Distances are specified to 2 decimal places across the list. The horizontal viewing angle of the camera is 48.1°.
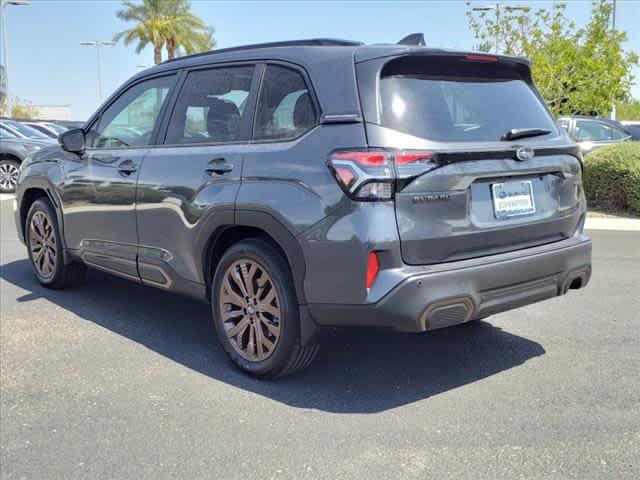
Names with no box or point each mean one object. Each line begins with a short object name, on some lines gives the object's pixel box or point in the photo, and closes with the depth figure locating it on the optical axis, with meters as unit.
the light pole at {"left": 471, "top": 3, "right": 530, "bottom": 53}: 21.16
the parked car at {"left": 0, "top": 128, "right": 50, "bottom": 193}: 14.66
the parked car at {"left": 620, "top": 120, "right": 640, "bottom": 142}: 16.79
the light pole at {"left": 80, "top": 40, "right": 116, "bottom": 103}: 44.02
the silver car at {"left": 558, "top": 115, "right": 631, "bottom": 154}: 14.21
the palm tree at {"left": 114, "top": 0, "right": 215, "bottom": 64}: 36.38
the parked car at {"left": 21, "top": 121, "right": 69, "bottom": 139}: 17.89
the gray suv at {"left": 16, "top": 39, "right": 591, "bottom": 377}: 3.42
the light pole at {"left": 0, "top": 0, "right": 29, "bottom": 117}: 30.39
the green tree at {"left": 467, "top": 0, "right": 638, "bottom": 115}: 18.09
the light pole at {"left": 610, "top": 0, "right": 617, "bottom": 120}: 23.00
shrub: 10.56
